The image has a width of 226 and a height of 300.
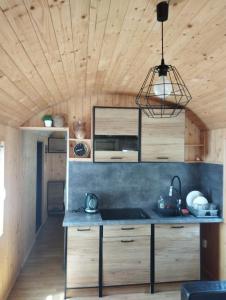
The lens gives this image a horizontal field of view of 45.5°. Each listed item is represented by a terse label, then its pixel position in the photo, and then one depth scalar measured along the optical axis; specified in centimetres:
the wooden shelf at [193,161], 387
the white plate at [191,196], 378
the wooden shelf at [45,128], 363
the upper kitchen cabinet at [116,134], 354
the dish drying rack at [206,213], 348
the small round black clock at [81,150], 365
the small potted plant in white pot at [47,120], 363
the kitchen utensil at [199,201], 356
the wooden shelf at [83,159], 361
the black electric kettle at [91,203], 356
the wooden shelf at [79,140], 362
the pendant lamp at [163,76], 147
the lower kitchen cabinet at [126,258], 325
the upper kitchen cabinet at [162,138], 362
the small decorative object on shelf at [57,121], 367
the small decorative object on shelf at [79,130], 363
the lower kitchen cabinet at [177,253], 333
